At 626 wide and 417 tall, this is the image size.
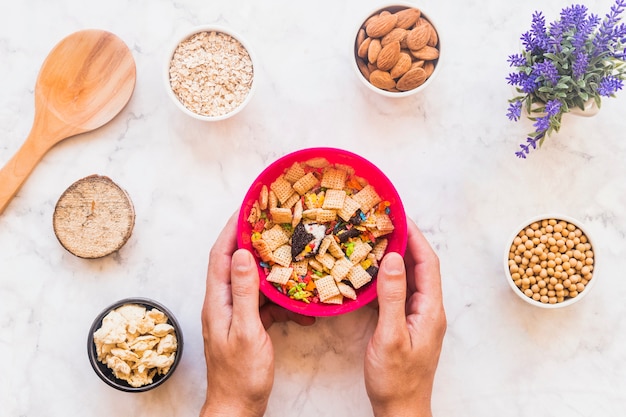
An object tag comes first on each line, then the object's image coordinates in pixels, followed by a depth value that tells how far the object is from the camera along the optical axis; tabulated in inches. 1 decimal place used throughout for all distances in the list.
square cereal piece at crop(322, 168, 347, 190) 25.6
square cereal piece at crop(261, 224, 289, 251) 25.2
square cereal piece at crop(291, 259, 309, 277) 25.2
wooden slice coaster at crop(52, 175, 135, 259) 26.8
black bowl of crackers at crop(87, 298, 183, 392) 25.1
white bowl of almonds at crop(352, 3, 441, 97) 25.6
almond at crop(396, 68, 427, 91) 25.5
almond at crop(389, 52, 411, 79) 25.6
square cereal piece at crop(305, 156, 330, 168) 25.6
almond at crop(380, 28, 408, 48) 25.6
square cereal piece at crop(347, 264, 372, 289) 24.8
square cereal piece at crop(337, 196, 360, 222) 25.1
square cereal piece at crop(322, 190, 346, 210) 25.1
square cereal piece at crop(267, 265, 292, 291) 24.7
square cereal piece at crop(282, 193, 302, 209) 25.6
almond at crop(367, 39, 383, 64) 25.6
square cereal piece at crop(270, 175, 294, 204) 25.5
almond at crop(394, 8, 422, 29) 25.8
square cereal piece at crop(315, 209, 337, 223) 25.1
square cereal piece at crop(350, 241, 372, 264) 25.1
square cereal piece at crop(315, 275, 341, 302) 24.7
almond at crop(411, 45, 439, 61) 25.8
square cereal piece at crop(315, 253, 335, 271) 25.0
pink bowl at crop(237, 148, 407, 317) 24.6
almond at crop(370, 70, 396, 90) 25.8
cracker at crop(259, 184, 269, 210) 25.4
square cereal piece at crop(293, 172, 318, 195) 25.5
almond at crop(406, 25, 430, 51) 25.6
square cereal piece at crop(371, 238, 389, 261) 25.4
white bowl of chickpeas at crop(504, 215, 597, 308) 26.2
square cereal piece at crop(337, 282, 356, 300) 24.7
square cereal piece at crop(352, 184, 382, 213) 25.4
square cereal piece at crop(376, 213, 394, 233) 25.2
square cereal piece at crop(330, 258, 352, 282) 24.8
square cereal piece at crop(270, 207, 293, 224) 25.0
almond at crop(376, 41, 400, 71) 25.4
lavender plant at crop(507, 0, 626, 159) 23.9
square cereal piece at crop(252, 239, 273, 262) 25.0
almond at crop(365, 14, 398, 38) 25.6
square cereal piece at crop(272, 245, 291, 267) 25.0
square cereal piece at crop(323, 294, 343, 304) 24.7
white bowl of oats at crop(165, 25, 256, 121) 26.1
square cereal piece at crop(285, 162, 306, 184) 25.5
